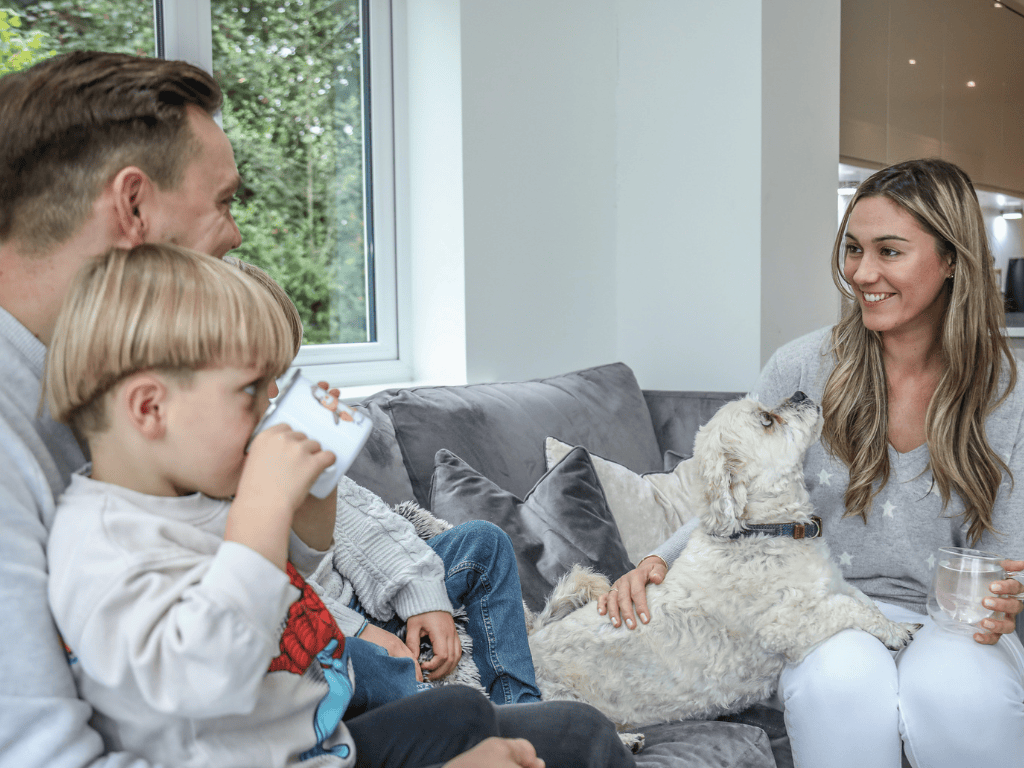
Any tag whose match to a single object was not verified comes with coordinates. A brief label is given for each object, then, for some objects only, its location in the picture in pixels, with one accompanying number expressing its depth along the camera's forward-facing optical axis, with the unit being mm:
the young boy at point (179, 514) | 615
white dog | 1482
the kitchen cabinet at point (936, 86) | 3861
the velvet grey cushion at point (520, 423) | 1898
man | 625
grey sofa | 1456
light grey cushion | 2021
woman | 1382
